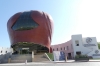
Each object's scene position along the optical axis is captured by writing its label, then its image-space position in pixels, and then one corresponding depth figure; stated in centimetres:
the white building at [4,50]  3893
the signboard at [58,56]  1620
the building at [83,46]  2490
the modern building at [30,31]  2210
